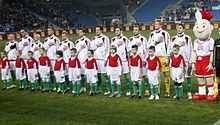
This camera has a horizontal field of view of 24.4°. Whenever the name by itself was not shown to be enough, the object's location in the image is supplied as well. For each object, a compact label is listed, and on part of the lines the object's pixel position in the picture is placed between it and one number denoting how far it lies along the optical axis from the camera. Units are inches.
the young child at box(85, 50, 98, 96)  678.5
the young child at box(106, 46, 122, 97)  658.2
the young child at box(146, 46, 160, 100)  620.5
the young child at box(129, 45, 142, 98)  642.8
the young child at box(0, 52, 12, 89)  792.3
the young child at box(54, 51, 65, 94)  715.4
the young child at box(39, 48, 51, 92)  737.0
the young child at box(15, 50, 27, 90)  775.7
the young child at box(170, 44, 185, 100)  609.0
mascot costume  595.5
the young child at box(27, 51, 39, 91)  753.6
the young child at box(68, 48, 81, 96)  692.1
